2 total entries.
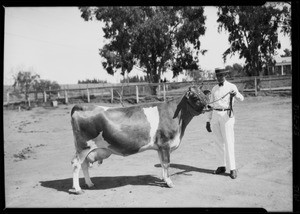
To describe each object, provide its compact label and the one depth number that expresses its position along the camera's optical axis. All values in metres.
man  6.37
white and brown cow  5.61
